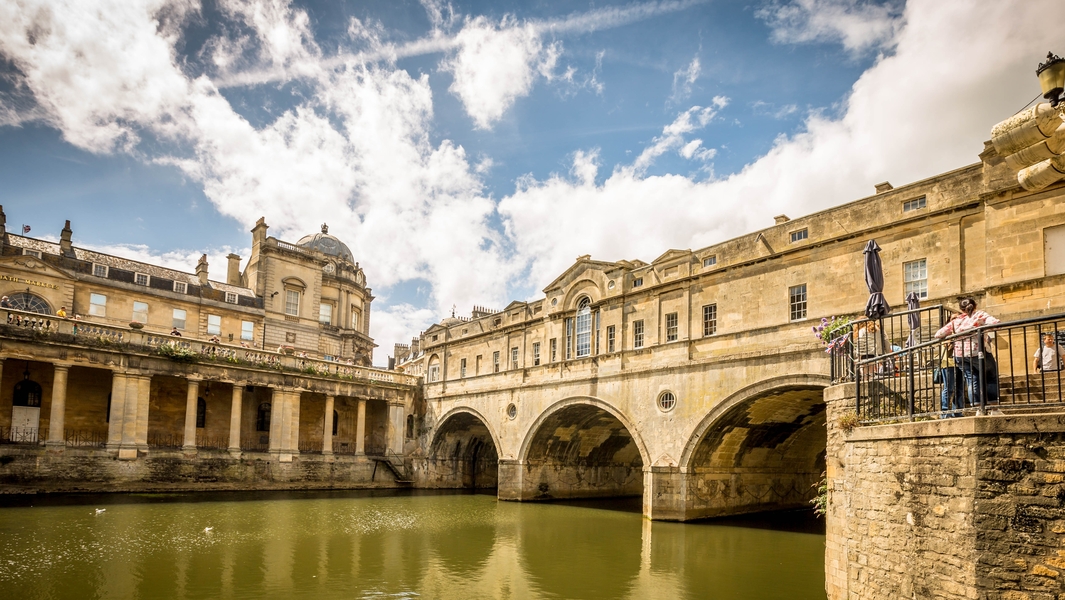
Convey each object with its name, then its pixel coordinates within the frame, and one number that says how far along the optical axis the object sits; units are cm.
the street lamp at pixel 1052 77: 690
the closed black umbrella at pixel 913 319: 1145
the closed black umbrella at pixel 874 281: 1125
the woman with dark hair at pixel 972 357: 755
